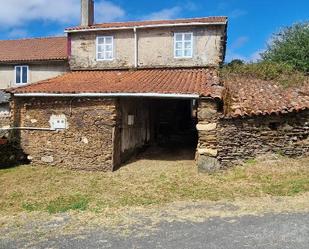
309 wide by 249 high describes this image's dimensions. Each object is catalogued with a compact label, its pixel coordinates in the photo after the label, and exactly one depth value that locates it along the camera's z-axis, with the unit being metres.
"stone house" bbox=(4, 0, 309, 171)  8.26
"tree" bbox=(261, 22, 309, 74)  14.78
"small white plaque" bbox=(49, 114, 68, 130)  9.01
